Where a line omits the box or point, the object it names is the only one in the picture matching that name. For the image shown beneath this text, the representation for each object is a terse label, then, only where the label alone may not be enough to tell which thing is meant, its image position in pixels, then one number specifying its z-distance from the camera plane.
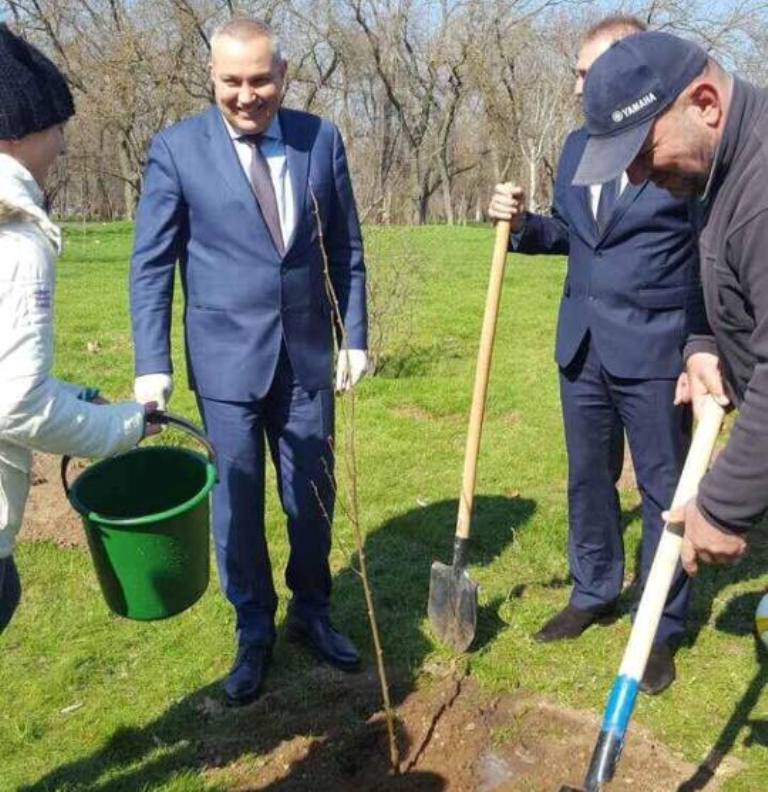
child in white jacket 2.17
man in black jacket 2.03
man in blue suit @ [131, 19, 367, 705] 3.36
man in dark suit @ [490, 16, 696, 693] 3.45
